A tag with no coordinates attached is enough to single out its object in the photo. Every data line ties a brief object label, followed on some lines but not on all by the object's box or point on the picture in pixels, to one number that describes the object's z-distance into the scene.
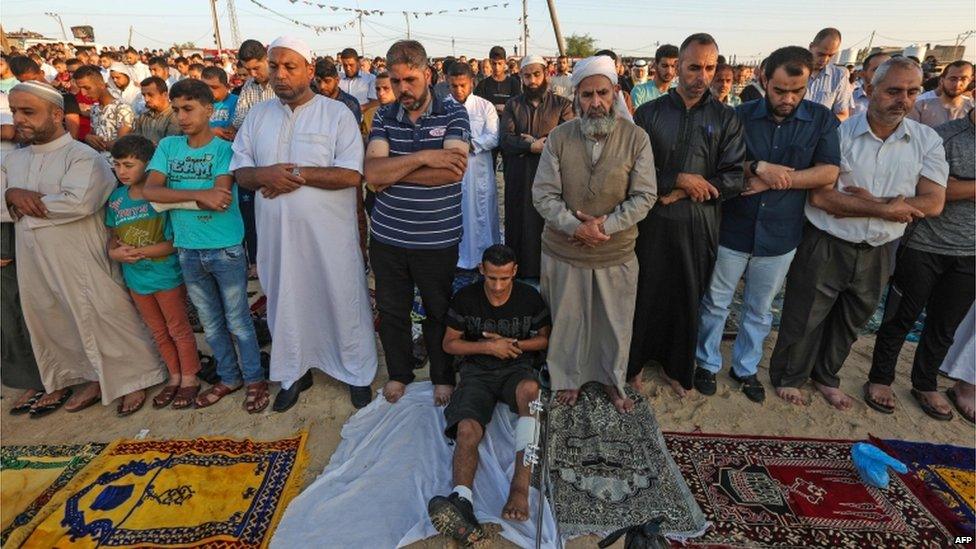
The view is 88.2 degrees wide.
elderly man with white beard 2.91
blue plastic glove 2.74
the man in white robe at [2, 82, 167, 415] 3.03
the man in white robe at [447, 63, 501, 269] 5.07
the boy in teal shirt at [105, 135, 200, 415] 3.20
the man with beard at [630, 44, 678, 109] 5.03
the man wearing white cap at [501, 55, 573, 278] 4.75
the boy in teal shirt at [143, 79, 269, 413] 3.02
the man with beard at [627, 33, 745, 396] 3.04
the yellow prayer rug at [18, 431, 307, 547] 2.46
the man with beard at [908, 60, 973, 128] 4.32
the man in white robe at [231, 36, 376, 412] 3.01
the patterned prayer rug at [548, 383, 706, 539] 2.57
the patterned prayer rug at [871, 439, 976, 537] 2.61
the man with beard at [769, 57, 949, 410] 2.98
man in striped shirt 2.93
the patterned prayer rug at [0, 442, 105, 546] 2.57
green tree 50.25
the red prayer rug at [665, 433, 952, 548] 2.47
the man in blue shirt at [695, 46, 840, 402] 3.02
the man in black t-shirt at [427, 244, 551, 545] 2.90
